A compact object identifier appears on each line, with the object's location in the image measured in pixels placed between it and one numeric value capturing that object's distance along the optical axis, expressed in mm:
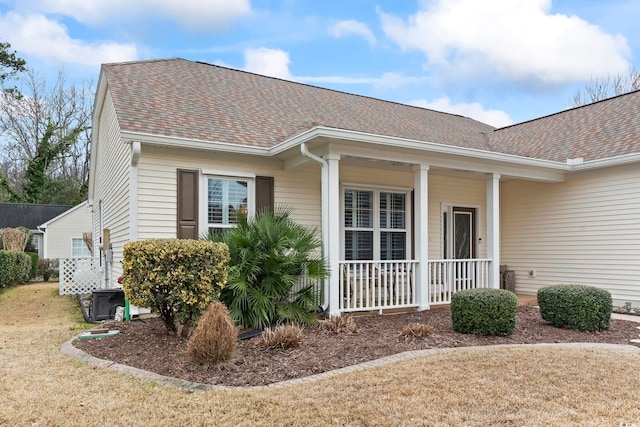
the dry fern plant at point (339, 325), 6465
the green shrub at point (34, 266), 17938
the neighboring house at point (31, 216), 24438
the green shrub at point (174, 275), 5758
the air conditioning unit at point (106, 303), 8070
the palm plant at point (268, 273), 6508
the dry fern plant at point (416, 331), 6117
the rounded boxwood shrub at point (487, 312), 6277
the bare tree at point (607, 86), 23875
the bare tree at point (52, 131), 27062
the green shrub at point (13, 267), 13781
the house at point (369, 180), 7488
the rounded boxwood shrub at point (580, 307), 6781
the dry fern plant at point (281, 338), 5508
